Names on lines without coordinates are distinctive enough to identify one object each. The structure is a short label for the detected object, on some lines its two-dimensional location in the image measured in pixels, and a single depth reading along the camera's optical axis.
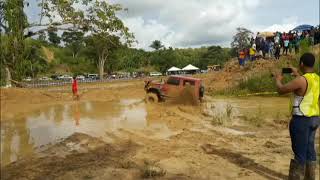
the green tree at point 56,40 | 61.16
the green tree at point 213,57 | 60.07
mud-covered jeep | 13.21
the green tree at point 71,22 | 15.09
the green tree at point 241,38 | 51.23
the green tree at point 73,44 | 57.87
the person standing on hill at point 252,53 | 19.69
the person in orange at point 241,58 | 20.69
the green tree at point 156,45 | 66.55
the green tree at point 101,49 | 17.04
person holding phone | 3.62
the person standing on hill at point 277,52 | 18.40
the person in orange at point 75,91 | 14.48
